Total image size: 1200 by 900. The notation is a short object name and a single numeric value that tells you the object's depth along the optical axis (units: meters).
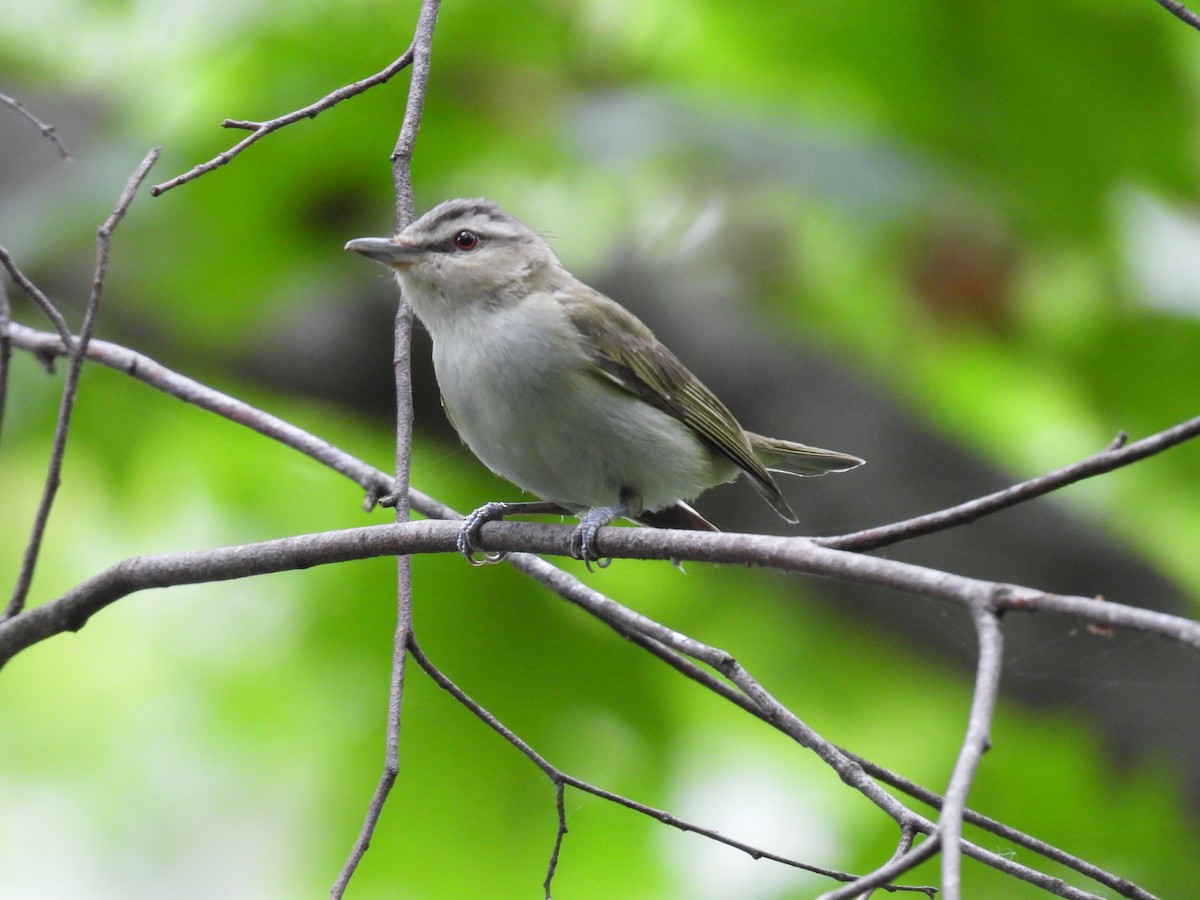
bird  7.52
